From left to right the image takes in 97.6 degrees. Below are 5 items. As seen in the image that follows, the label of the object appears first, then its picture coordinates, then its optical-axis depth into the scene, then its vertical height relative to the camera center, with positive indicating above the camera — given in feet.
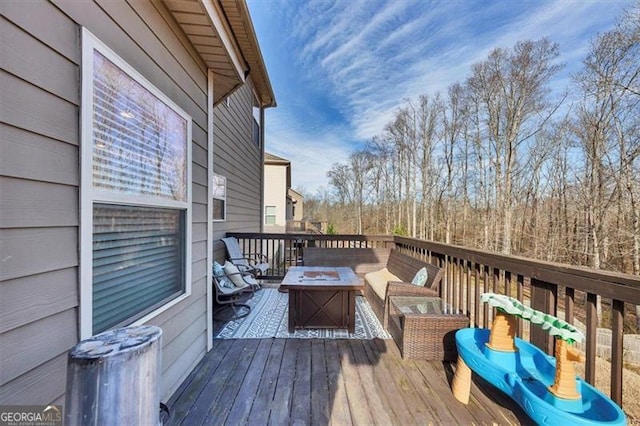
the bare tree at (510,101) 32.27 +14.07
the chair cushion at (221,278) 12.38 -2.91
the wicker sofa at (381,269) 10.64 -2.85
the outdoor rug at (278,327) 10.39 -4.54
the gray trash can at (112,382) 2.73 -1.72
